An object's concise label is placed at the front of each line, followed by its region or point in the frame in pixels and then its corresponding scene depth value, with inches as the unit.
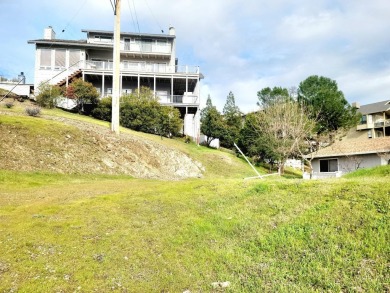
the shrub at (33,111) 828.6
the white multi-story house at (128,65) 1375.5
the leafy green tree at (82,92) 1146.7
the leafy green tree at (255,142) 1305.4
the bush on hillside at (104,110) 1151.6
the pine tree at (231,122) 1439.1
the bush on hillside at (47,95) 1042.7
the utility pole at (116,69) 815.1
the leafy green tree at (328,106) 1603.1
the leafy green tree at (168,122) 1169.4
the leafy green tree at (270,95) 1669.8
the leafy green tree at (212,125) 1381.6
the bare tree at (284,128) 1199.6
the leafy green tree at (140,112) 1123.9
